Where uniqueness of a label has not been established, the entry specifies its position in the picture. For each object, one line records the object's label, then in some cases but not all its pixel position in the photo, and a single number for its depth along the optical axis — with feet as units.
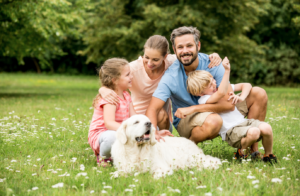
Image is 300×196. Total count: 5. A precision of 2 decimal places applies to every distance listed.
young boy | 13.42
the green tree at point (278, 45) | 80.69
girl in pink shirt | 14.02
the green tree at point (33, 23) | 40.14
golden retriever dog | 11.94
